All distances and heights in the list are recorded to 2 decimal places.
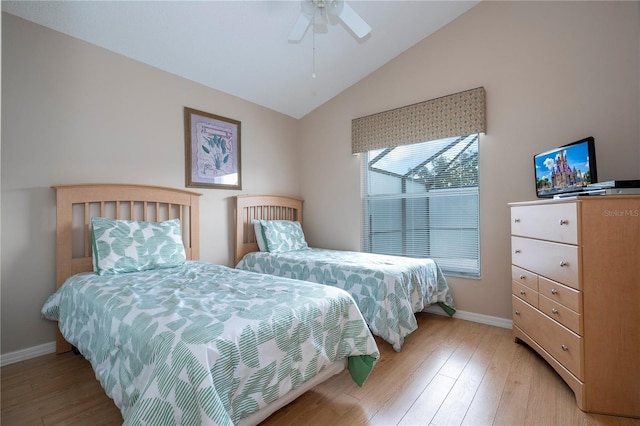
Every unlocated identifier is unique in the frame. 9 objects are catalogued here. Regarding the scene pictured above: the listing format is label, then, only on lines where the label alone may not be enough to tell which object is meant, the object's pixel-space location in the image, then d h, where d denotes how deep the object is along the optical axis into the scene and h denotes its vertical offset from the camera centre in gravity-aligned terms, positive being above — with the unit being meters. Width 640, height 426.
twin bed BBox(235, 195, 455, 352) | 2.21 -0.46
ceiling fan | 1.93 +1.33
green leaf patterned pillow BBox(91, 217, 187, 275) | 2.07 -0.21
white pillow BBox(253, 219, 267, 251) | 3.22 -0.21
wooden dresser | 1.46 -0.46
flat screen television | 1.78 +0.28
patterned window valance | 2.67 +0.91
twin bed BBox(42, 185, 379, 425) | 1.03 -0.47
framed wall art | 2.89 +0.68
